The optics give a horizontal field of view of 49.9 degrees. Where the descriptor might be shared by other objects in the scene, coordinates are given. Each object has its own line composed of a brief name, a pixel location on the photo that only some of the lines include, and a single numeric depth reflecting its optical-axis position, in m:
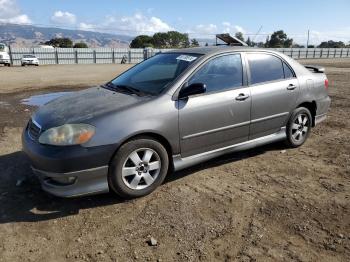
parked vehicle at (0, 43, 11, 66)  34.31
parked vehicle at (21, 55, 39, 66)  37.23
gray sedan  3.85
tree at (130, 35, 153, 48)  77.69
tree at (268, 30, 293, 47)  81.56
